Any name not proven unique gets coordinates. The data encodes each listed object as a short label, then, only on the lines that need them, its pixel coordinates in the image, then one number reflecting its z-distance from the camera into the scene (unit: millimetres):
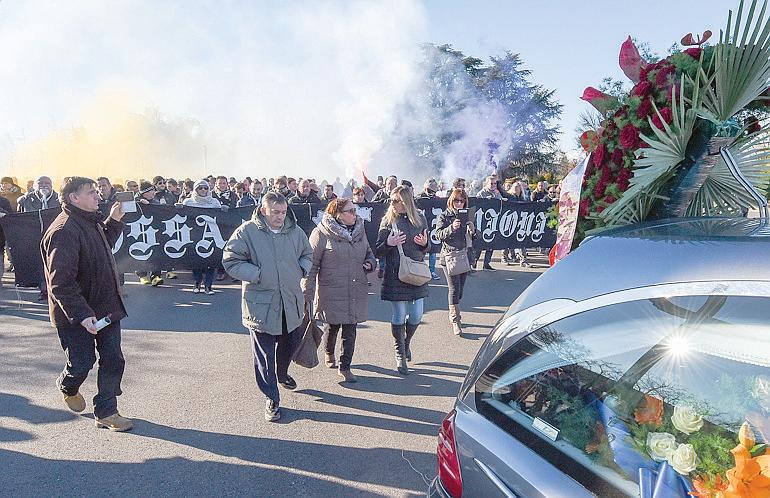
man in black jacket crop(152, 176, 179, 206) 10367
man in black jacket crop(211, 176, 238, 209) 10789
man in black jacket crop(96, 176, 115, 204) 9219
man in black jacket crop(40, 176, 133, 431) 3664
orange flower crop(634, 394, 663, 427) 1493
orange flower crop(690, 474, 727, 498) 1319
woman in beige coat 4824
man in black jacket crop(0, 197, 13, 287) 7820
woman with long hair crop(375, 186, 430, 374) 5184
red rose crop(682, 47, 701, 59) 2479
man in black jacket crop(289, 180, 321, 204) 10844
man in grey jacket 4148
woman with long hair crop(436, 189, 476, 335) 6457
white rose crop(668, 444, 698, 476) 1381
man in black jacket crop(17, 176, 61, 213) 9430
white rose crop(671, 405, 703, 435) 1424
